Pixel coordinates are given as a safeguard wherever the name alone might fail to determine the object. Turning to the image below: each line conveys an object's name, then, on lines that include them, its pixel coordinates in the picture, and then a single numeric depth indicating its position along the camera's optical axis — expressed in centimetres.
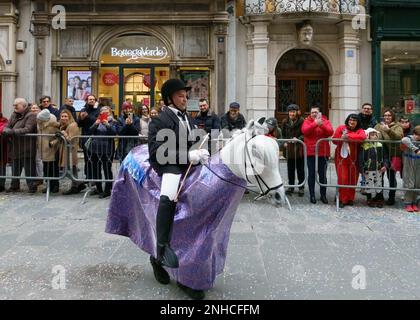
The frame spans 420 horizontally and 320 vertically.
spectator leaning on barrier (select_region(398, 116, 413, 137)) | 900
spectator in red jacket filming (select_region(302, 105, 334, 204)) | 885
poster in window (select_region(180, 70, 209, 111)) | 1467
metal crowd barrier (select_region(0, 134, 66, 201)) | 938
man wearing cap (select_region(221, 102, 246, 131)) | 962
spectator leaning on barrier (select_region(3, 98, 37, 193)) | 949
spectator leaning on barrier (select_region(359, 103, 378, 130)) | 936
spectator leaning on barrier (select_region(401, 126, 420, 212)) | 827
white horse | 373
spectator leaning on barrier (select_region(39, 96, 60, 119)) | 1060
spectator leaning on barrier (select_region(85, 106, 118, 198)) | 920
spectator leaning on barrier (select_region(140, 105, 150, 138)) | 984
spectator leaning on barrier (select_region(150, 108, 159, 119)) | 987
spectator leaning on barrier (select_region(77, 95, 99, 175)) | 996
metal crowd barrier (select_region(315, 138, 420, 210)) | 847
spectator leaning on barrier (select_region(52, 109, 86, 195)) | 930
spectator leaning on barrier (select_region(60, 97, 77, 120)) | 1068
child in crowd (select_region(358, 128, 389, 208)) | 854
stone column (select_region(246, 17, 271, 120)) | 1427
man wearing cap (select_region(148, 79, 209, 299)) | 400
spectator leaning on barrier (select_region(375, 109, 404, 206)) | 869
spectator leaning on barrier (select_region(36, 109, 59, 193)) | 936
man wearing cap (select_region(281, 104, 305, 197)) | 928
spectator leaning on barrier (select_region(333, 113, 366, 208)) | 859
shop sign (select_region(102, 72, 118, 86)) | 1489
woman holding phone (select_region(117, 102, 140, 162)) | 922
